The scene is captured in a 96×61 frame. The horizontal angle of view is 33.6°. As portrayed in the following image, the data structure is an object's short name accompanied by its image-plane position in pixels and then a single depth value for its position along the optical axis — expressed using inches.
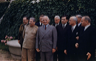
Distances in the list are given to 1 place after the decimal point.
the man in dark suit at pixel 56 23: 175.7
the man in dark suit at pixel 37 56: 195.8
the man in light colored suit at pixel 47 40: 163.9
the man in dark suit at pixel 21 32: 201.5
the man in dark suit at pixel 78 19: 180.7
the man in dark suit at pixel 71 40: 165.8
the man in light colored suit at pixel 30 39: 178.5
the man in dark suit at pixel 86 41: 151.2
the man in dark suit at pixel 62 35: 171.8
